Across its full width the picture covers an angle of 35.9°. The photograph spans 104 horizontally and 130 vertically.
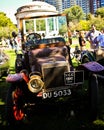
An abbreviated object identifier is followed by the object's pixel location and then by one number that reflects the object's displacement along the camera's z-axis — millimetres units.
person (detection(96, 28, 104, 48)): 6376
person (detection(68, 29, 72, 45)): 4415
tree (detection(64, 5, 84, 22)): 54257
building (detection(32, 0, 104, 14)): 80431
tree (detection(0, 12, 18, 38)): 29342
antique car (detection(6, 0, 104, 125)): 3132
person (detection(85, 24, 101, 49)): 7098
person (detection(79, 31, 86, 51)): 8011
